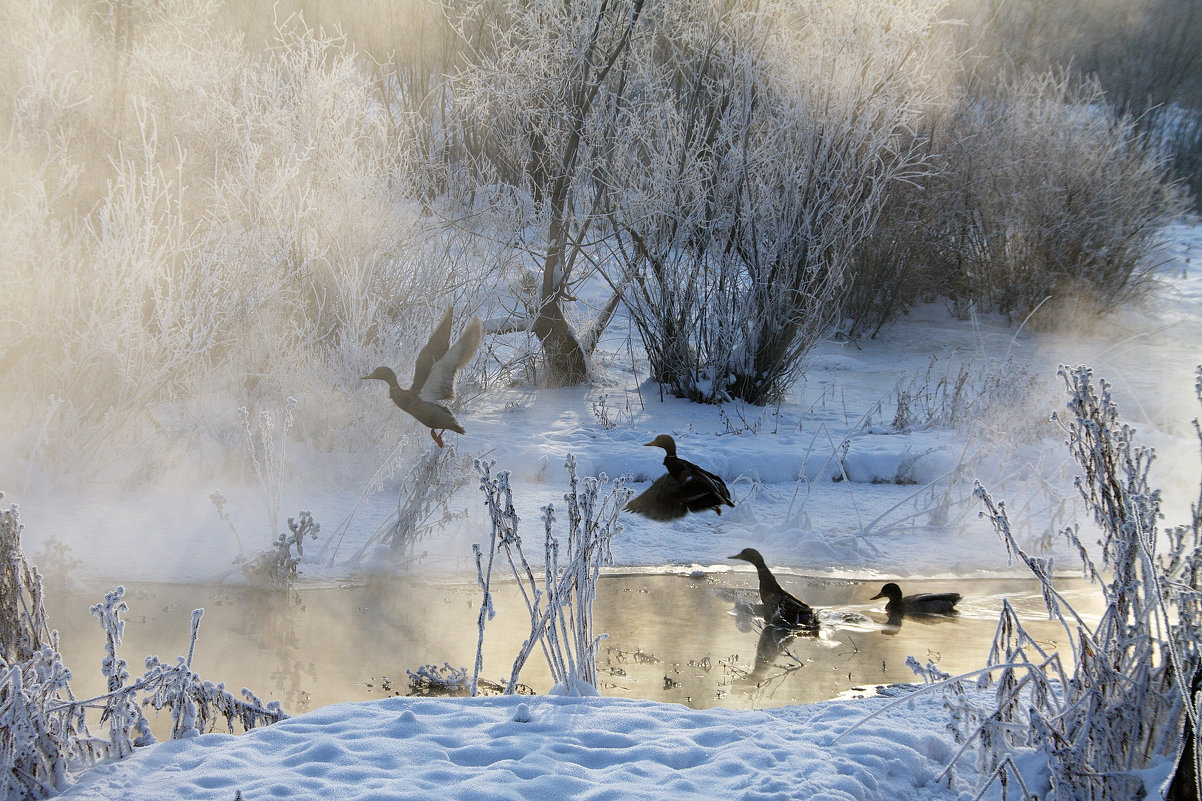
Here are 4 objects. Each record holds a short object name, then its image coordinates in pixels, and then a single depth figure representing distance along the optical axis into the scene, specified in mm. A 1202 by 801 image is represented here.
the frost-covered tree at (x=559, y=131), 21500
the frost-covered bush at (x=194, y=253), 14234
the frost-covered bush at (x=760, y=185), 19891
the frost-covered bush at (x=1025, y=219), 29984
